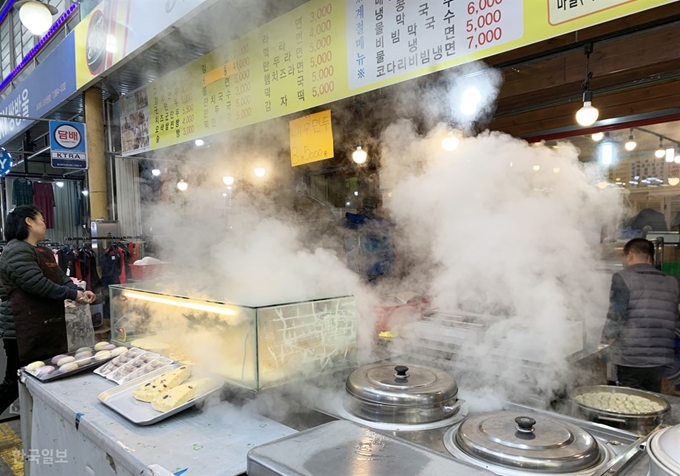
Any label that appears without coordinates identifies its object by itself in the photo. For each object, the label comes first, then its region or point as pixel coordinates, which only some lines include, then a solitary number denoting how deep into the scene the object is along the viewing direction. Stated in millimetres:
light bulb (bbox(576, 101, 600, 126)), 2996
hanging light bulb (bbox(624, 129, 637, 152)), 4527
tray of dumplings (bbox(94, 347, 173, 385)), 2486
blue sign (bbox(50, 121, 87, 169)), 5258
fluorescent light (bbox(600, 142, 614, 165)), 4680
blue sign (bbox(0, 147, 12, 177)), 7462
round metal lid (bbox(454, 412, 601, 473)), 1301
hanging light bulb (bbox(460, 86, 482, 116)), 2967
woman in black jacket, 3414
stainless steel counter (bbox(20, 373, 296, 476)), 1609
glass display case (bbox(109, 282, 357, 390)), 1940
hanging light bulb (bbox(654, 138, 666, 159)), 4427
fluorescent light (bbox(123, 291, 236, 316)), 2076
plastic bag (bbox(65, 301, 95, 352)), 4883
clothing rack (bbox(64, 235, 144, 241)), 5200
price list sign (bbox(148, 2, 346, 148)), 2736
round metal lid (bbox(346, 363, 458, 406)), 1731
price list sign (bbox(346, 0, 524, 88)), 1949
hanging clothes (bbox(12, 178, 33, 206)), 10367
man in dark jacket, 3305
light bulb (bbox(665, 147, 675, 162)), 4422
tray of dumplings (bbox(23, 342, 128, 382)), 2611
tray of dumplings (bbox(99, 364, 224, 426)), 1949
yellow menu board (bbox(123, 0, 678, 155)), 1833
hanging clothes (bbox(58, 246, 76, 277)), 6602
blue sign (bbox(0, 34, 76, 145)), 4969
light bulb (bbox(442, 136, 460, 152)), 2767
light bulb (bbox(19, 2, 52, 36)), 5305
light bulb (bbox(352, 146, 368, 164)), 4787
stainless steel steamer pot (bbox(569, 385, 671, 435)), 1782
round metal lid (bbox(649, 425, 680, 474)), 940
